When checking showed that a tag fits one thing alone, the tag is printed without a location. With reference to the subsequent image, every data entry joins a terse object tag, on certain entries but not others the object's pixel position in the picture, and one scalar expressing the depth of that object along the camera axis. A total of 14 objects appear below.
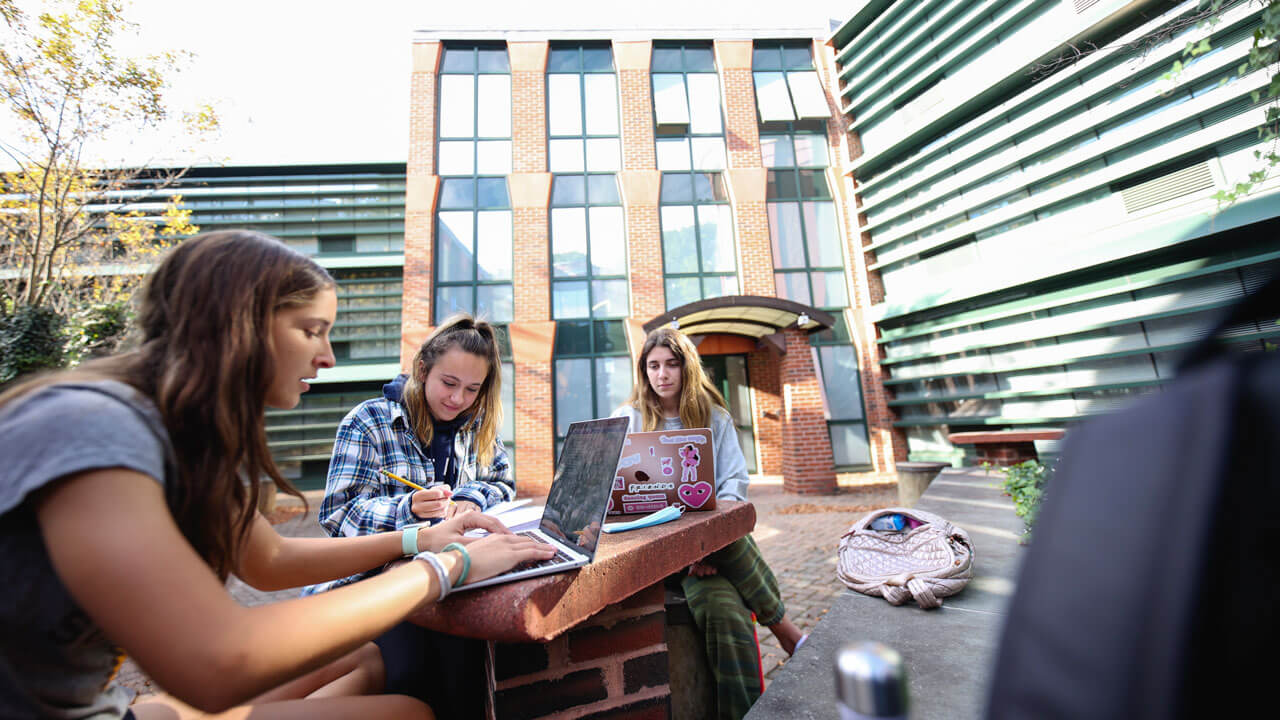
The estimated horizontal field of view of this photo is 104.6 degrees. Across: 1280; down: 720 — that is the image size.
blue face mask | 1.56
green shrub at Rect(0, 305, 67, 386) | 6.00
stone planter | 6.71
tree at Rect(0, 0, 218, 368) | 5.81
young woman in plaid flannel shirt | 1.49
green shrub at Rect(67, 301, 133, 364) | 7.19
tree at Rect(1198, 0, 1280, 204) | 1.99
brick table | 0.97
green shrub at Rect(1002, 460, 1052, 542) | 3.35
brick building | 10.55
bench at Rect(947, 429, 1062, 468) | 6.52
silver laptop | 1.12
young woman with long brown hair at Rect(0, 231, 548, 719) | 0.65
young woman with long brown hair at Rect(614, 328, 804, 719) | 2.08
